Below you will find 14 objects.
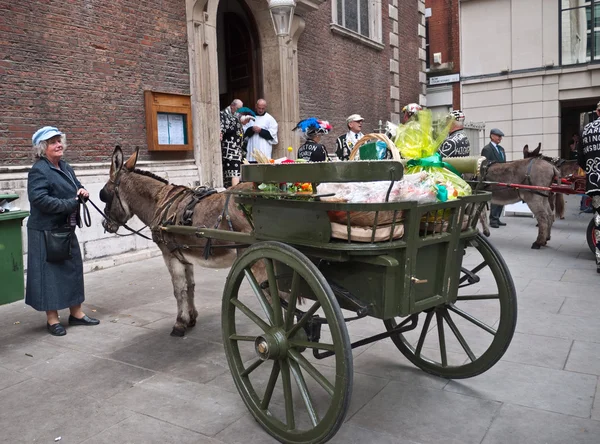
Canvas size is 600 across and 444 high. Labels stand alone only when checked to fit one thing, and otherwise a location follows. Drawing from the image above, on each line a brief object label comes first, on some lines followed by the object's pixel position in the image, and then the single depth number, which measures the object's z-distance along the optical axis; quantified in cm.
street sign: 2338
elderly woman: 505
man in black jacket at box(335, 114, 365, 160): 825
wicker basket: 292
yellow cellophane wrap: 326
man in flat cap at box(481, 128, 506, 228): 1128
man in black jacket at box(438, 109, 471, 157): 811
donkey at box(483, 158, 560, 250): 901
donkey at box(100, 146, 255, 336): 462
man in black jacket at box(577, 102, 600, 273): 704
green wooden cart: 270
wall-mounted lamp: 780
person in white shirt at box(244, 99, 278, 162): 1076
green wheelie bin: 504
